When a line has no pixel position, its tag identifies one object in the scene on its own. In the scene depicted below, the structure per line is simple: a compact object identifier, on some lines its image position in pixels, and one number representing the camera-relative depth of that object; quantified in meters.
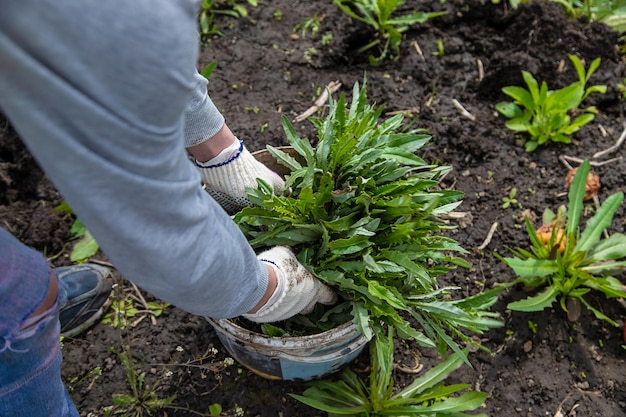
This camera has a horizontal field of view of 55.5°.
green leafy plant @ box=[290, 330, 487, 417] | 1.77
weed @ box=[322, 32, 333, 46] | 2.62
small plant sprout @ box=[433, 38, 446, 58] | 2.65
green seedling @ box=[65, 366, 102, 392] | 1.92
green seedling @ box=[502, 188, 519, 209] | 2.29
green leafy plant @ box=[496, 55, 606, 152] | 2.33
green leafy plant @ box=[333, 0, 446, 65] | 2.53
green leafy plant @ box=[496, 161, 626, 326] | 1.96
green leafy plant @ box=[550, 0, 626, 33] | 2.66
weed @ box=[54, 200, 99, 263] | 2.16
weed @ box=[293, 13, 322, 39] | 2.67
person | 0.66
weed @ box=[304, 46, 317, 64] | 2.60
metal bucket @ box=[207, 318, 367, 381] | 1.51
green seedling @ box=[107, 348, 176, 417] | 1.83
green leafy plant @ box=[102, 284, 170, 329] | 2.04
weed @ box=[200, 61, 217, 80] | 1.96
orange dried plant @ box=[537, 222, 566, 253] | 2.06
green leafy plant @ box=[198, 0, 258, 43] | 2.66
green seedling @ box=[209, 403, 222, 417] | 1.86
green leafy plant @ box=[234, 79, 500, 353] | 1.53
